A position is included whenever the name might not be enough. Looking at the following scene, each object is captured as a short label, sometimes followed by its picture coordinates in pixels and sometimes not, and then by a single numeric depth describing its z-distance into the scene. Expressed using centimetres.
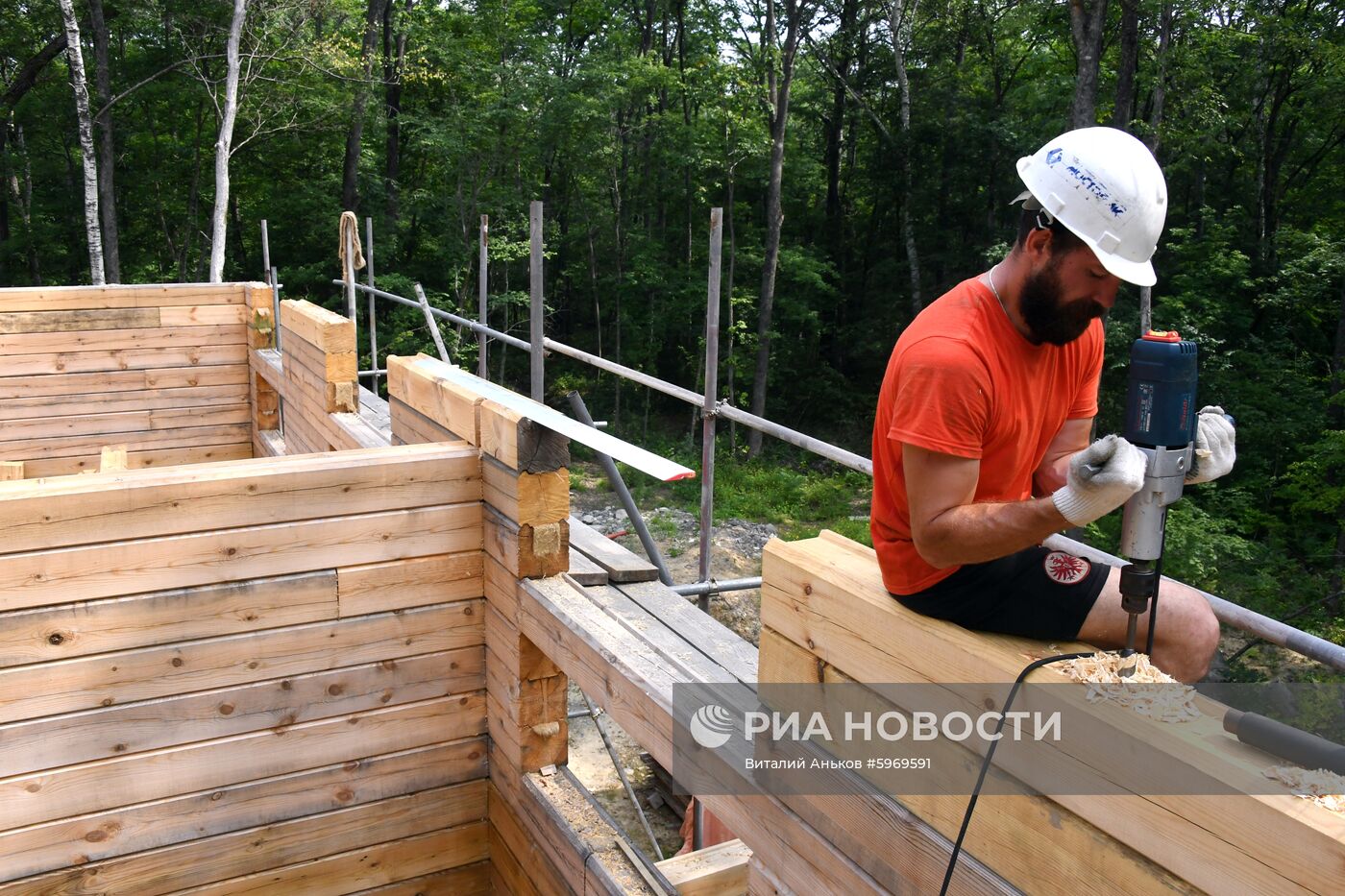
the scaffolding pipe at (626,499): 511
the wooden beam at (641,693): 206
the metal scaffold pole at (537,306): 659
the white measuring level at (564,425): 243
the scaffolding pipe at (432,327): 948
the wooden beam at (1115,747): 122
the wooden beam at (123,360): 674
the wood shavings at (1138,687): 145
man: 169
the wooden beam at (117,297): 665
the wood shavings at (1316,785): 124
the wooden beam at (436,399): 354
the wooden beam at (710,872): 372
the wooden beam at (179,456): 690
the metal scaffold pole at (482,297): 909
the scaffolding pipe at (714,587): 537
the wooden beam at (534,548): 330
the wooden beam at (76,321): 669
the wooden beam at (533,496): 325
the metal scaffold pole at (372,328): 1139
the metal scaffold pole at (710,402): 548
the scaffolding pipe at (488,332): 765
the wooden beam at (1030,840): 144
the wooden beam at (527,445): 320
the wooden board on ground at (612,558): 354
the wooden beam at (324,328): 529
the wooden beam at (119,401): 677
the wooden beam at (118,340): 670
